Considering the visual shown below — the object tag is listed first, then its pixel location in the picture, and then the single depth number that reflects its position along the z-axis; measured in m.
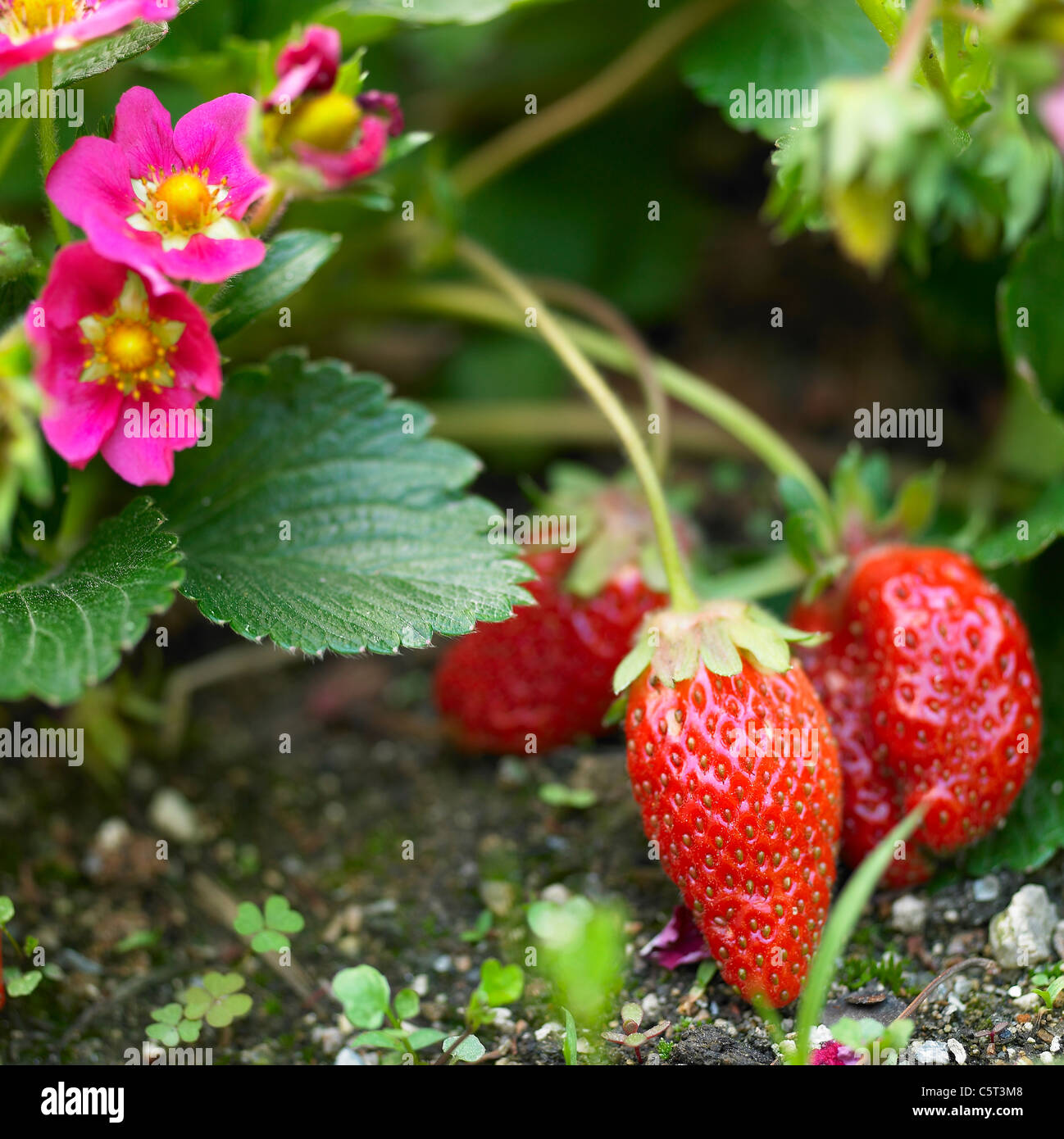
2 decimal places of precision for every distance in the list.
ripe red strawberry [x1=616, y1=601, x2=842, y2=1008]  0.47
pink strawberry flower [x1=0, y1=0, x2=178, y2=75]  0.45
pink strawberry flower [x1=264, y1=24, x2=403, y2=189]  0.44
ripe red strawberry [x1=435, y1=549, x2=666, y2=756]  0.52
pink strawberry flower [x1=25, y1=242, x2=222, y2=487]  0.46
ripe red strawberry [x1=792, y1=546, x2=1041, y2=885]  0.48
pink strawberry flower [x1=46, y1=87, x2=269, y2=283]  0.46
